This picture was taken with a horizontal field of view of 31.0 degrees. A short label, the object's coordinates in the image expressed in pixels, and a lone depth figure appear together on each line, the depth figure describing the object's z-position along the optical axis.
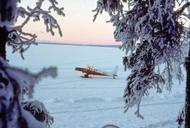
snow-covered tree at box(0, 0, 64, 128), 1.09
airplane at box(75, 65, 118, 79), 31.94
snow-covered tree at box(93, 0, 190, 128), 7.86
